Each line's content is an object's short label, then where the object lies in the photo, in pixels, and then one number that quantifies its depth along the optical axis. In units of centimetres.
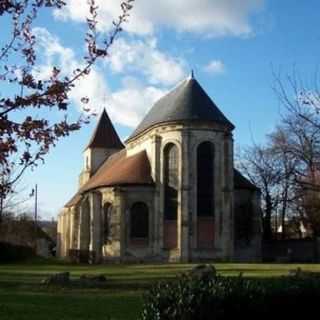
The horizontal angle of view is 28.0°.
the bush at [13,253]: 5747
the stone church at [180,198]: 5256
